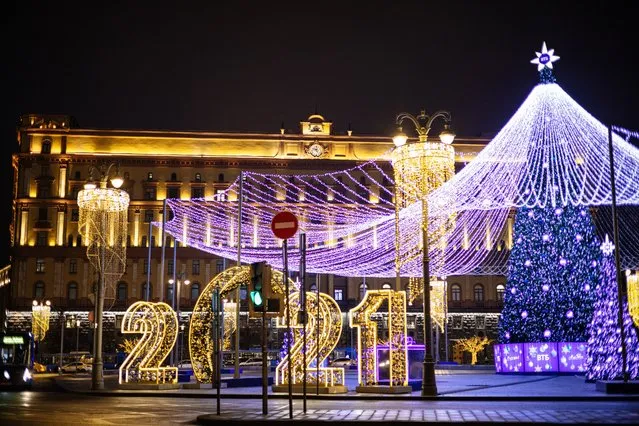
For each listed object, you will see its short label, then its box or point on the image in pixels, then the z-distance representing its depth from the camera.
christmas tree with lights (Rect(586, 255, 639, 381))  23.19
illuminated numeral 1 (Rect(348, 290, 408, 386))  23.33
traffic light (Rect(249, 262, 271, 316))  15.45
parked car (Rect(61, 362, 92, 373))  60.38
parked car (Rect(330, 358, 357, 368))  57.65
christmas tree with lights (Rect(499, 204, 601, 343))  32.47
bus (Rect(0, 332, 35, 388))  33.53
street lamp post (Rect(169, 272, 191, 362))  79.06
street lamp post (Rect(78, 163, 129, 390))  28.25
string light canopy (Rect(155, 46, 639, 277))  26.27
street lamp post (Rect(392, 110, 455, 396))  22.84
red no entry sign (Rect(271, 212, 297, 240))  15.40
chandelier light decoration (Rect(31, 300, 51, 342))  67.06
